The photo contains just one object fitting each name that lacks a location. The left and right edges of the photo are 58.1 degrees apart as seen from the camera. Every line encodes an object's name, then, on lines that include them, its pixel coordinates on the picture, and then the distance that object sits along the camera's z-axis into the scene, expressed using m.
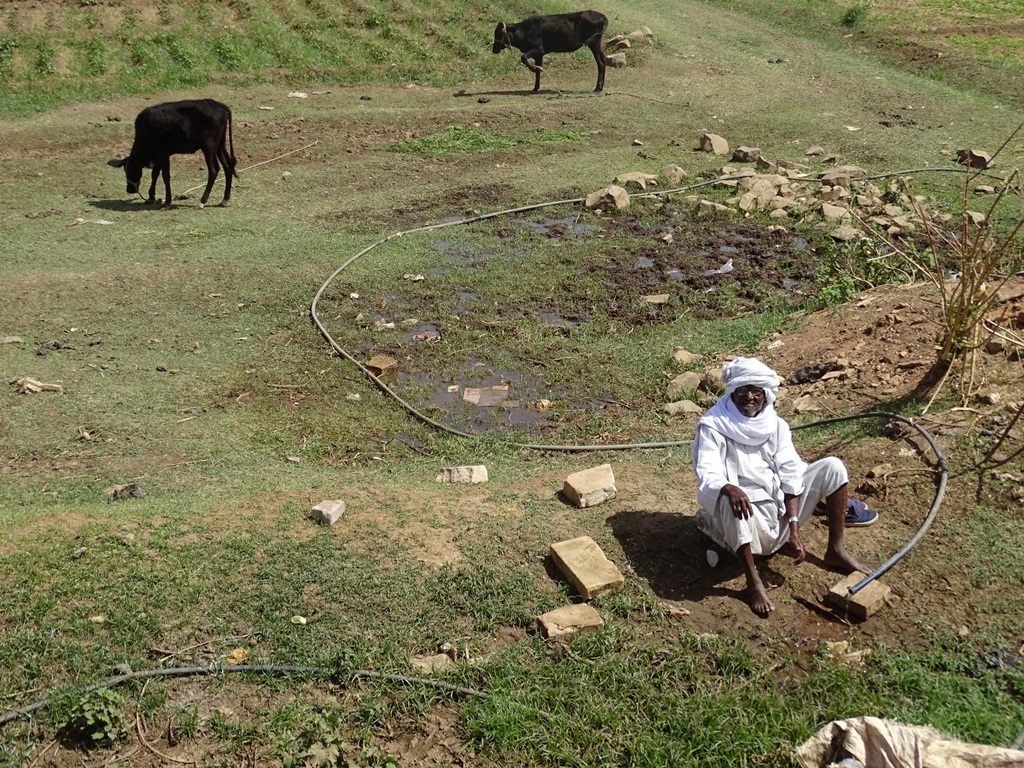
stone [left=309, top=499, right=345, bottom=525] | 5.36
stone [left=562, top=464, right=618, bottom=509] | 5.71
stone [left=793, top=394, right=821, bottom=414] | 6.78
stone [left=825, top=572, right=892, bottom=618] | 4.65
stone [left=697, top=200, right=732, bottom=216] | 11.82
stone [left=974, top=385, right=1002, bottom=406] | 6.17
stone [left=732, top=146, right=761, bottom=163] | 13.49
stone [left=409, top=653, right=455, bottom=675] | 4.39
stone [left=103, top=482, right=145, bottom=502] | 5.96
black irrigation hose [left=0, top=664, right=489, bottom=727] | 4.25
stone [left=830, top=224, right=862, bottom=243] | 10.54
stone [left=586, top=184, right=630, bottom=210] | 11.95
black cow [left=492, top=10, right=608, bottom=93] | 18.19
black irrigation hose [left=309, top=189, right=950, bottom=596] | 4.95
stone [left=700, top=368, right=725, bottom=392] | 7.43
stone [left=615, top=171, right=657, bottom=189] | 12.58
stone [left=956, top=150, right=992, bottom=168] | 12.80
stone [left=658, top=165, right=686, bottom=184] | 12.81
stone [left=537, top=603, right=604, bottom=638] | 4.58
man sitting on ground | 4.81
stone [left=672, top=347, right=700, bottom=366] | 8.11
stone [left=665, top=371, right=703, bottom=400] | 7.52
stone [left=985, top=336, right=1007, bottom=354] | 6.60
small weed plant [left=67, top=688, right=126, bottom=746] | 3.98
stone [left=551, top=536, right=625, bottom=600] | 4.81
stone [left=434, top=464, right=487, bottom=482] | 6.20
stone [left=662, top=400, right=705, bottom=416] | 7.16
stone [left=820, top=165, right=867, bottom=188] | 12.19
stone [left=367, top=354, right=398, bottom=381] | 7.97
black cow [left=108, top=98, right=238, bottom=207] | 11.95
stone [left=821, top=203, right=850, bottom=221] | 11.14
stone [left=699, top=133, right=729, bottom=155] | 14.19
